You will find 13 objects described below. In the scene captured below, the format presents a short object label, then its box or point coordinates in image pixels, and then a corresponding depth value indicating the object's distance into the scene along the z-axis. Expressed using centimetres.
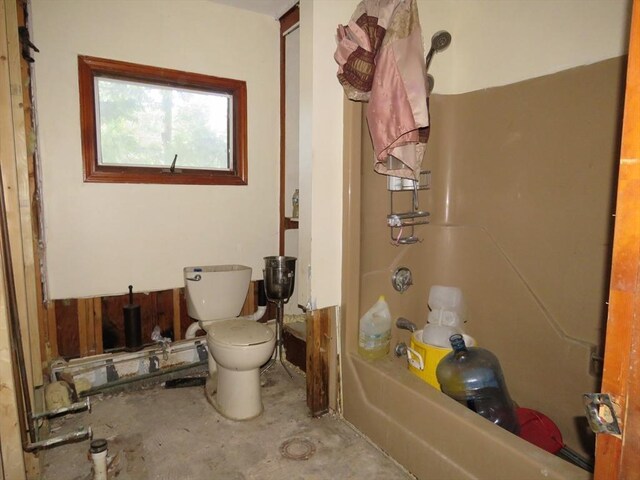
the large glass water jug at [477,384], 156
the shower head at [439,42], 184
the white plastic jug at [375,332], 185
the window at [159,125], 215
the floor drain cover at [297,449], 166
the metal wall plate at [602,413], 53
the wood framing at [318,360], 185
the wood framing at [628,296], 51
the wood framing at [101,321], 213
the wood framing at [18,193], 135
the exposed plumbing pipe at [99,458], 144
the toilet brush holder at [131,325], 223
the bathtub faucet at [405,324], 193
